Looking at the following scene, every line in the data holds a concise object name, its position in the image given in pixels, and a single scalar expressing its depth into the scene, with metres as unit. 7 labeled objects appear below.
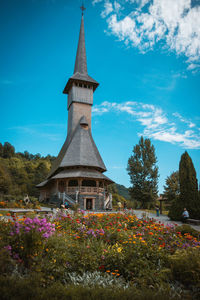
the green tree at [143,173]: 34.06
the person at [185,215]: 13.72
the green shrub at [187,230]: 7.91
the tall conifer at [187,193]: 14.94
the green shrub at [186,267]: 4.29
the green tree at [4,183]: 29.99
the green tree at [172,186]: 32.62
